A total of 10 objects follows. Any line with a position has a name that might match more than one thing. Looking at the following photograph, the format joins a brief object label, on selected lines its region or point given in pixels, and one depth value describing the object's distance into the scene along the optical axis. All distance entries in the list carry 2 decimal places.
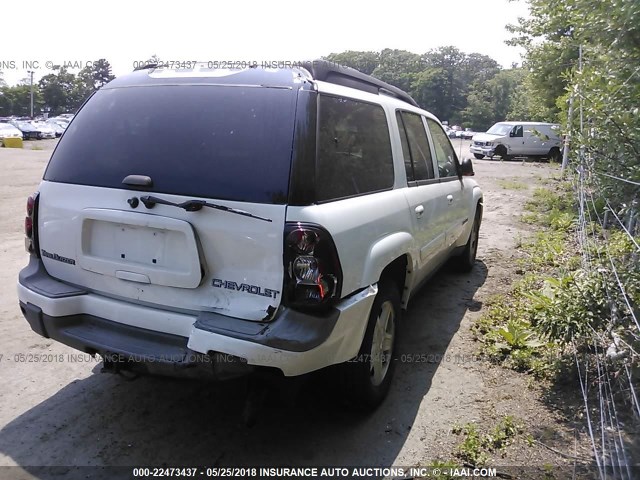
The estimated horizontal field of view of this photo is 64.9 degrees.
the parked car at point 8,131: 31.39
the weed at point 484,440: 2.81
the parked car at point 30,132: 37.25
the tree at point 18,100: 72.44
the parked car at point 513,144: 23.94
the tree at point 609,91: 2.98
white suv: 2.42
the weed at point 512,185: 13.68
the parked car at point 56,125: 40.09
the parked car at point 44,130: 37.94
